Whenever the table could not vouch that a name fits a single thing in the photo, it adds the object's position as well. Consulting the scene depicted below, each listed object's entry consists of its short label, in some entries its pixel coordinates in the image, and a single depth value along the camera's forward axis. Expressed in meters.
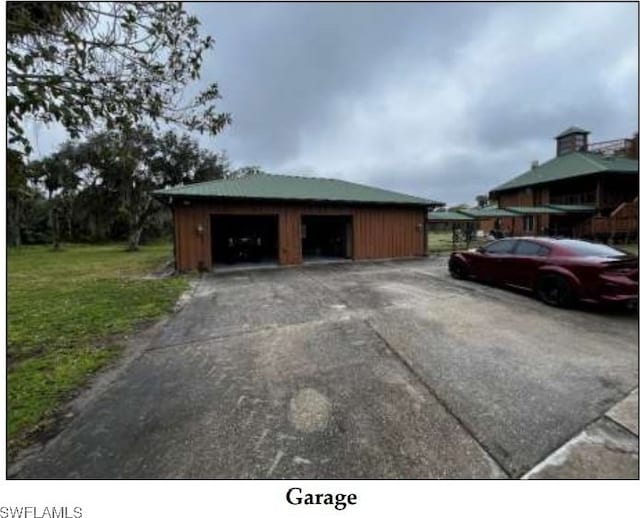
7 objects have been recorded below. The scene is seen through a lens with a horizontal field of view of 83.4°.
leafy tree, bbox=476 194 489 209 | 71.11
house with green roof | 21.48
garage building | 12.33
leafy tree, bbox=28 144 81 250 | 28.00
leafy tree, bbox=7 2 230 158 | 2.84
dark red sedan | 5.85
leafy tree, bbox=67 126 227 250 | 26.32
